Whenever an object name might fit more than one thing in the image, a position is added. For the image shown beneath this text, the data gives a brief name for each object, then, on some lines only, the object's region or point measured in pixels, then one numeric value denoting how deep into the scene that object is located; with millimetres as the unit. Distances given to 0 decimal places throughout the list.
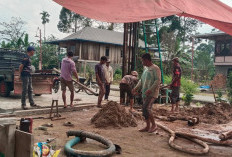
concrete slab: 2104
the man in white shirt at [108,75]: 10734
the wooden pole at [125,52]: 10136
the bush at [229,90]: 11203
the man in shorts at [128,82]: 8578
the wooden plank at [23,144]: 1986
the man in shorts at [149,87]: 5684
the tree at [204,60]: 25509
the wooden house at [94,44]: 30156
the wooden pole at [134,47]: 10672
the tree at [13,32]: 30900
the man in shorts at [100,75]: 8703
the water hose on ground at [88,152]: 3870
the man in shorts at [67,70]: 8164
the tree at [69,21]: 47156
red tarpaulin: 4699
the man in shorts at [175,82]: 8671
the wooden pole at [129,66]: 10846
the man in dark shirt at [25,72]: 7729
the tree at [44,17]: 45466
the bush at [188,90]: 11453
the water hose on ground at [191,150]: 4461
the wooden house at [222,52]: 25147
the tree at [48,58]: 29234
